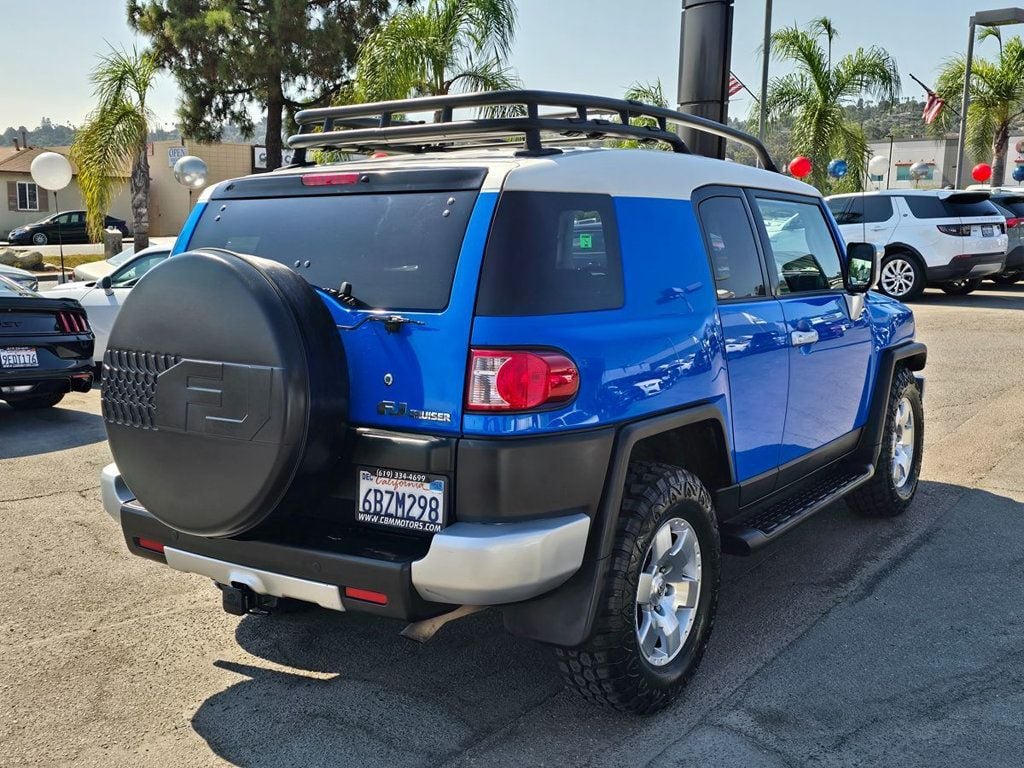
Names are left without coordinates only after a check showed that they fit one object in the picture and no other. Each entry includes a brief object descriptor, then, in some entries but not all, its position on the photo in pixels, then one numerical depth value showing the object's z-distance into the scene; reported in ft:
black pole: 25.53
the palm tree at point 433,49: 49.44
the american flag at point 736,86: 67.62
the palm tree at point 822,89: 71.61
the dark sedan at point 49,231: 126.52
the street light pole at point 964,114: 81.44
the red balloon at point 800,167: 63.26
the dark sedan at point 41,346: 25.80
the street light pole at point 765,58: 65.57
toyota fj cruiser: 9.75
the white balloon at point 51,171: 71.04
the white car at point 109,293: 32.63
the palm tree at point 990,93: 99.30
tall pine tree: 79.51
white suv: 52.54
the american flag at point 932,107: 93.40
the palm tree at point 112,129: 58.80
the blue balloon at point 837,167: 71.72
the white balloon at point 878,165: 95.91
